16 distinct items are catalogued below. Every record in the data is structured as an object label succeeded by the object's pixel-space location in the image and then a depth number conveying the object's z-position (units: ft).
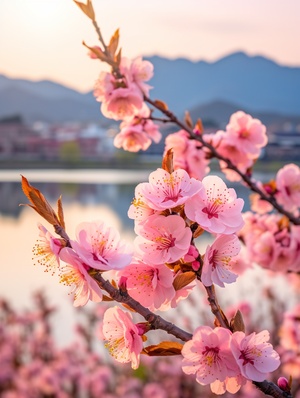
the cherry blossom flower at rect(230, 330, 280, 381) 1.93
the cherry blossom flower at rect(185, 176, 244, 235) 1.84
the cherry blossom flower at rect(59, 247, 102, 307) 1.82
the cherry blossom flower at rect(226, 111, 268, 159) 5.08
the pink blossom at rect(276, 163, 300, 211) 4.99
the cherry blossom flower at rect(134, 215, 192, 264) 1.83
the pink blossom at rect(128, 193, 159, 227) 1.89
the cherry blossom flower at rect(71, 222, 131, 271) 1.81
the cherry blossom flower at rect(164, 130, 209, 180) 4.85
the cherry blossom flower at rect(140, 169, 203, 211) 1.84
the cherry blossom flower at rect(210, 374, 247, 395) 2.01
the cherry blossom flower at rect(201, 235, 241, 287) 1.91
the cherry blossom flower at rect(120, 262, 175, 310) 1.92
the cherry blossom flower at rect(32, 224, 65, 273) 1.81
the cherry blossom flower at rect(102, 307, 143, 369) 1.96
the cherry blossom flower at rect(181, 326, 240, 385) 1.94
